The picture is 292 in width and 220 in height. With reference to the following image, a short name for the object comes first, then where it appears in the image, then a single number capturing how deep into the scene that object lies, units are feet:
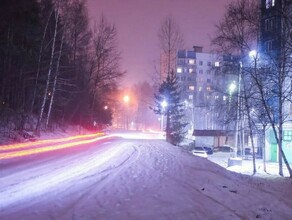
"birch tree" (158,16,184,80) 150.61
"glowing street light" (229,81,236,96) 124.33
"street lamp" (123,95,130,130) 453.00
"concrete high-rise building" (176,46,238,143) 361.92
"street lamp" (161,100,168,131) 162.91
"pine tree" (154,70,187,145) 157.69
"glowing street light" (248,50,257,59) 86.96
